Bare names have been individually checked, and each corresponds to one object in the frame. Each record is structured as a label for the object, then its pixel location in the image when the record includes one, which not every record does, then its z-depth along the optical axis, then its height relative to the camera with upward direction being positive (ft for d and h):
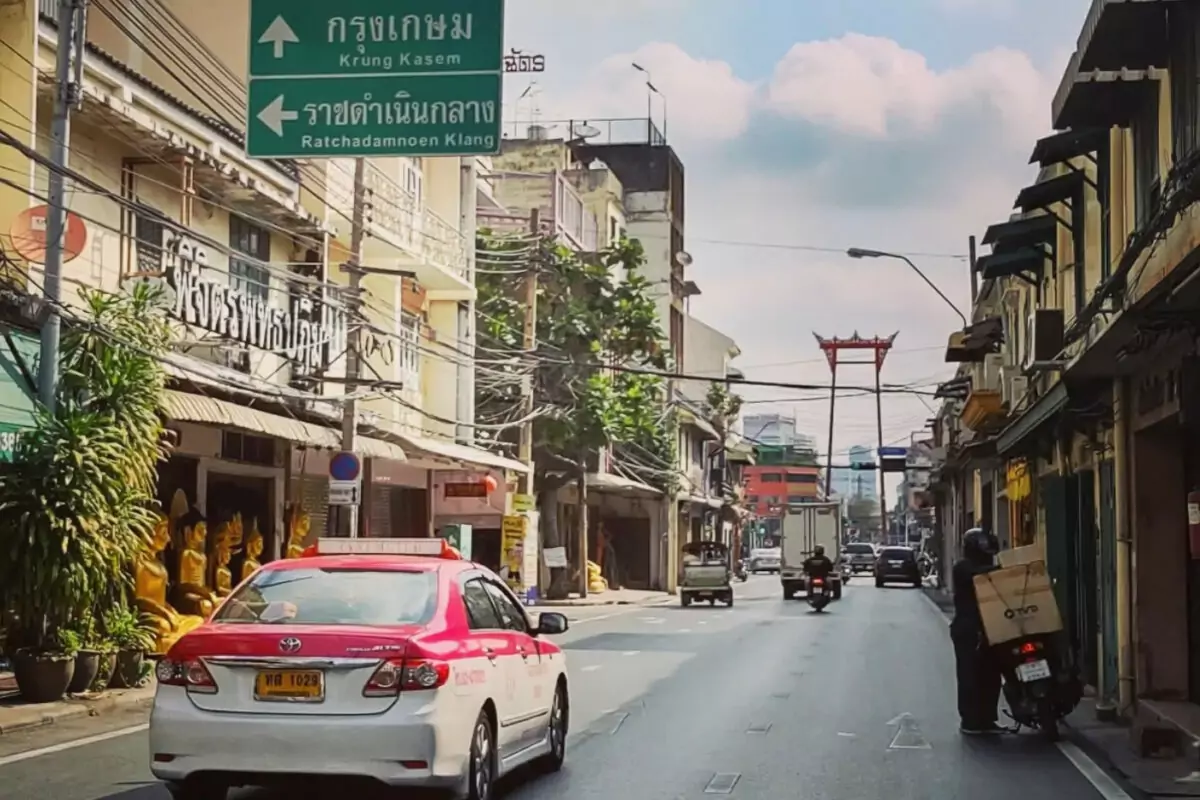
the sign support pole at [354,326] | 73.28 +11.13
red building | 447.01 +18.87
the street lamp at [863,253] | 118.52 +22.18
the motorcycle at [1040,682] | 45.73 -3.75
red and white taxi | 27.94 -2.66
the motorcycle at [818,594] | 135.13 -3.71
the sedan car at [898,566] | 213.05 -2.02
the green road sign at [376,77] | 44.86 +13.37
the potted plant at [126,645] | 55.26 -3.56
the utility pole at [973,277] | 141.49 +24.52
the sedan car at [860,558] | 278.05 -1.29
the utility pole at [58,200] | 52.65 +11.35
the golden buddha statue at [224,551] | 77.97 -0.30
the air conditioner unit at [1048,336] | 59.31 +8.07
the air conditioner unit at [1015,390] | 85.76 +9.18
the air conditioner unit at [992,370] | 111.75 +13.41
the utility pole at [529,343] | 126.00 +16.27
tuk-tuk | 147.43 -3.12
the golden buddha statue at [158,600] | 64.39 -2.29
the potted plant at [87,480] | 50.93 +2.08
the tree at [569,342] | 139.03 +18.58
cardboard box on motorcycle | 46.01 -1.51
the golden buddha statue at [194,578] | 72.13 -1.53
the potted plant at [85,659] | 52.44 -3.82
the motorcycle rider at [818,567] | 136.26 -1.45
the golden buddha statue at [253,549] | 82.07 -0.20
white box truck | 170.09 +1.94
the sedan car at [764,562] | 310.45 -2.37
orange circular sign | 58.29 +11.25
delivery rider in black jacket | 47.11 -3.45
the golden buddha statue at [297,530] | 87.23 +0.89
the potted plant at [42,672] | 50.60 -4.09
